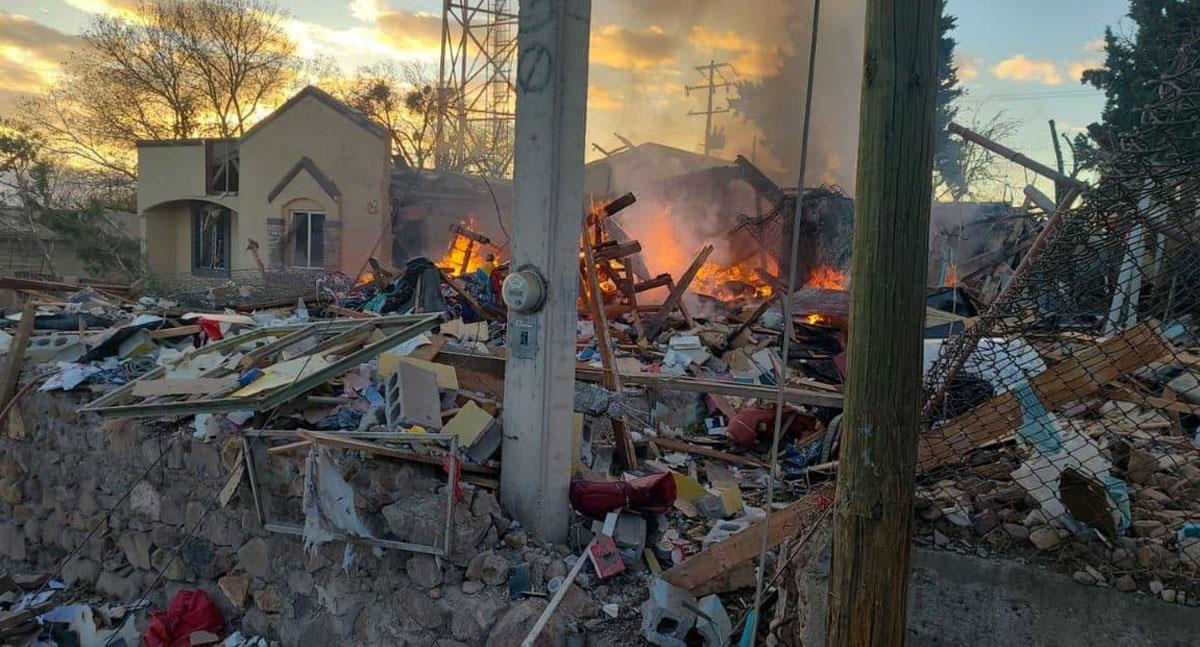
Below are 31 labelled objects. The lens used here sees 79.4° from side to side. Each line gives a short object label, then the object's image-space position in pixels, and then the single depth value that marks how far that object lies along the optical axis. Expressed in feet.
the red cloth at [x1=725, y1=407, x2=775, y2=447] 23.81
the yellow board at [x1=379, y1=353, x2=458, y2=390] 17.49
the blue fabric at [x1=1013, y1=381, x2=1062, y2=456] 9.75
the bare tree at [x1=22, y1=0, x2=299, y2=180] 91.66
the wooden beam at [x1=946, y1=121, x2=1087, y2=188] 25.17
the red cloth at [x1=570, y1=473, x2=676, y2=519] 15.47
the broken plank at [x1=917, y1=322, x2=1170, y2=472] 9.20
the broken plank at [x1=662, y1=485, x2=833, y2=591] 11.61
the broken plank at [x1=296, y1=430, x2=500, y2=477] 13.73
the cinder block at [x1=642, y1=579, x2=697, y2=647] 11.96
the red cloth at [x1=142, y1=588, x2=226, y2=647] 16.44
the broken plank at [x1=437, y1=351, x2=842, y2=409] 18.05
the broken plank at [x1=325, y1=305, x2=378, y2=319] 31.88
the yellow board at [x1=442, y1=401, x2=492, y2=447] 15.62
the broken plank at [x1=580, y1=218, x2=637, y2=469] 19.40
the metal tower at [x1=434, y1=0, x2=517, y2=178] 72.28
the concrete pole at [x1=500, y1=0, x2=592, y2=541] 14.19
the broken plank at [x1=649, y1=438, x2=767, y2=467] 22.26
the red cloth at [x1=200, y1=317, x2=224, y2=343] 24.35
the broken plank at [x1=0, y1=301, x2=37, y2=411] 22.04
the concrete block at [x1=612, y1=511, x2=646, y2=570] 14.89
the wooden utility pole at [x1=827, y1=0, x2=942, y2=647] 6.29
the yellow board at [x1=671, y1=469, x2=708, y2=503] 18.21
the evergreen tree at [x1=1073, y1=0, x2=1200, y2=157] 55.83
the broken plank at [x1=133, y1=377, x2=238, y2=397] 17.22
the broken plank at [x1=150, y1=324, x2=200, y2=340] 24.59
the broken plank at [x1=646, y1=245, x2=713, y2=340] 38.52
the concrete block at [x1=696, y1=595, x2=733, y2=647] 11.92
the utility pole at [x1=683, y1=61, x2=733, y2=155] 91.67
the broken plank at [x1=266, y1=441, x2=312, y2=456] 14.23
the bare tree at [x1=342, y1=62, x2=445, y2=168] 109.70
